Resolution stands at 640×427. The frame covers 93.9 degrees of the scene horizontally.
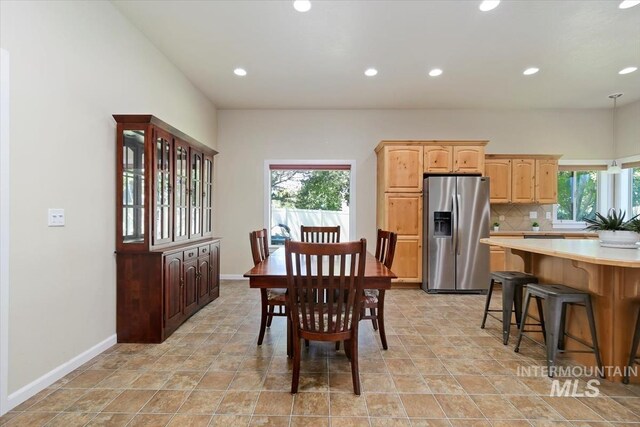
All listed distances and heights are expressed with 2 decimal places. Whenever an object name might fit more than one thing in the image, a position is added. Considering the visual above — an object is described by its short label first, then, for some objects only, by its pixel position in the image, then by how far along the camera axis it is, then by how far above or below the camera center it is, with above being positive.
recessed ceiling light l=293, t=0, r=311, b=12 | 2.57 +1.81
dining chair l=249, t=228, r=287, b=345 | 2.54 -0.74
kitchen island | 2.05 -0.59
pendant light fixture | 4.30 +1.43
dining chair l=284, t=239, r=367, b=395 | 1.76 -0.53
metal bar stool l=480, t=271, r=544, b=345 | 2.72 -0.69
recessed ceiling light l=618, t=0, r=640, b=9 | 2.56 +1.82
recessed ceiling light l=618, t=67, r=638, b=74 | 3.76 +1.83
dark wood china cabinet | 2.68 -0.22
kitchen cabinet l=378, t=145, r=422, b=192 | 4.64 +0.70
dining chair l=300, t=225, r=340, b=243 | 3.54 -0.22
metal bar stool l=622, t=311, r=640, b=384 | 2.06 -0.97
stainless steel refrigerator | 4.47 -0.32
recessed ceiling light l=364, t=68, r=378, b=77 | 3.79 +1.82
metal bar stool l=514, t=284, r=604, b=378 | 2.14 -0.73
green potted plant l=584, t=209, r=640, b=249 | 2.38 -0.14
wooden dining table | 2.05 -0.45
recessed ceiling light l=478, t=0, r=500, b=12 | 2.54 +1.80
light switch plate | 2.05 -0.04
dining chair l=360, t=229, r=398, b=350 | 2.48 -0.73
